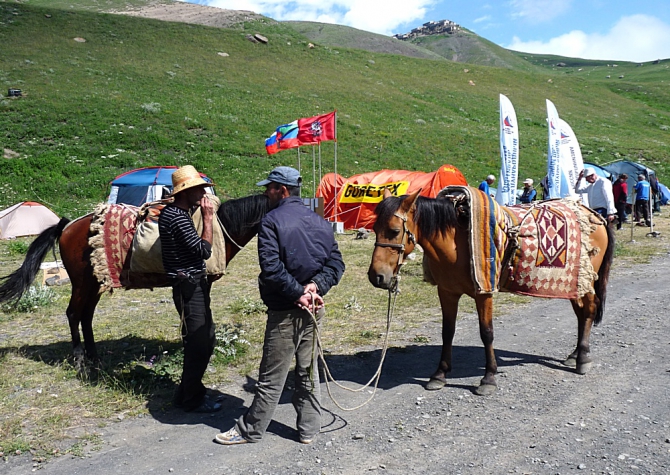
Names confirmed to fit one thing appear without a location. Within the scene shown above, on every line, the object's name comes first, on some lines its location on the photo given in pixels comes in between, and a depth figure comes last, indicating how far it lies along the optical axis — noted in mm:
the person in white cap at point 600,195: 11438
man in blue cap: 3996
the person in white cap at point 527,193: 15508
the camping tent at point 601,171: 21467
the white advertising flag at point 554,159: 13867
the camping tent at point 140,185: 16859
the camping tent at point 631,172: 21266
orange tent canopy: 16766
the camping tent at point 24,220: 15368
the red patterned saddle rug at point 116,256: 5594
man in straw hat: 4621
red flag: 17375
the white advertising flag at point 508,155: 14242
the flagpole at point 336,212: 17453
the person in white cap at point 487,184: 15941
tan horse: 4746
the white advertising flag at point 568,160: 14461
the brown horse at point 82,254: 5633
